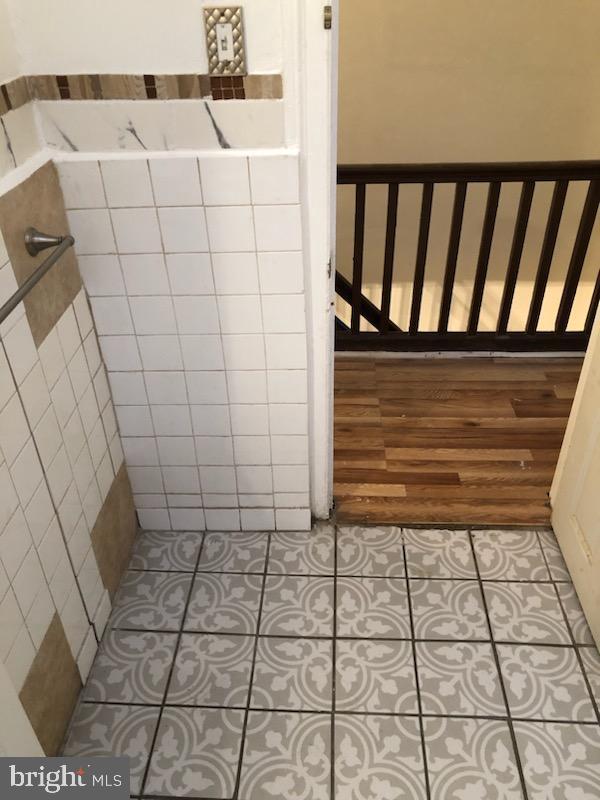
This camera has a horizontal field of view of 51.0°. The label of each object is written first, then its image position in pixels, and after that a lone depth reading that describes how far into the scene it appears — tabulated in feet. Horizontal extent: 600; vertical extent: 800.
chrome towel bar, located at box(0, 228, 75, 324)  4.37
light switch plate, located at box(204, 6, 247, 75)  4.66
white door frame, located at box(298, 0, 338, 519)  4.83
